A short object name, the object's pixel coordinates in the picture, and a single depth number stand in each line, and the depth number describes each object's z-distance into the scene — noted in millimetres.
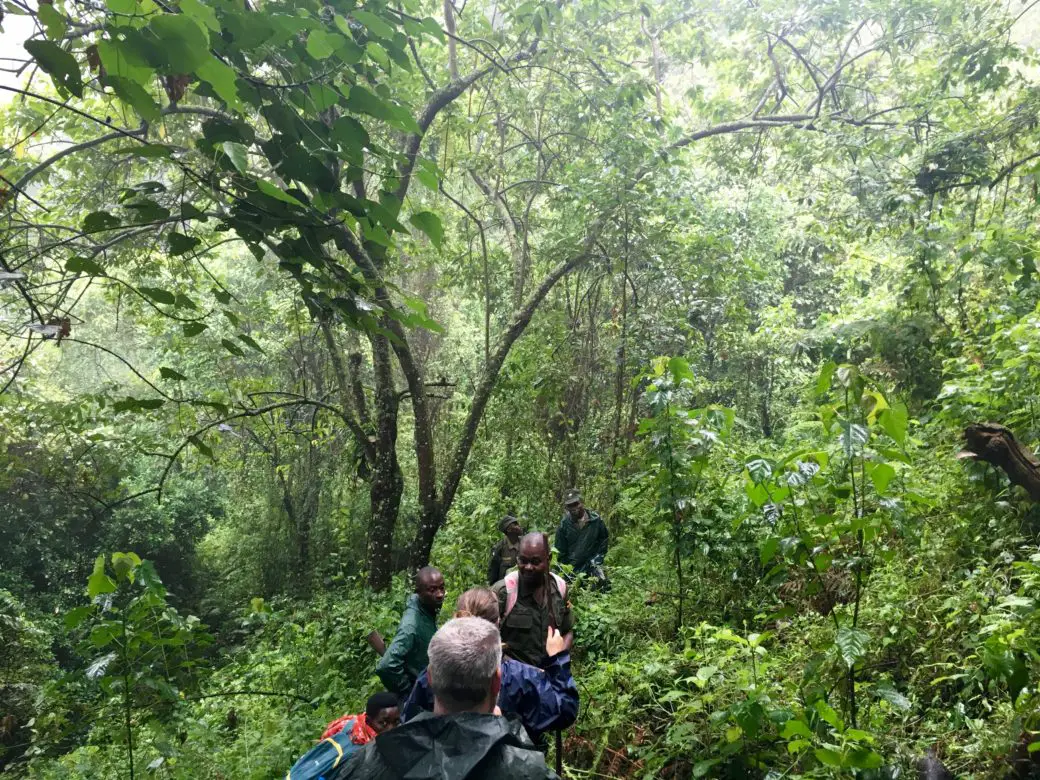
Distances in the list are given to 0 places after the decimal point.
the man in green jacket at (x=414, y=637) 3273
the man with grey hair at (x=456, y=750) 1503
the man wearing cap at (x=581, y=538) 5910
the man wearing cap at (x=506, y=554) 5625
